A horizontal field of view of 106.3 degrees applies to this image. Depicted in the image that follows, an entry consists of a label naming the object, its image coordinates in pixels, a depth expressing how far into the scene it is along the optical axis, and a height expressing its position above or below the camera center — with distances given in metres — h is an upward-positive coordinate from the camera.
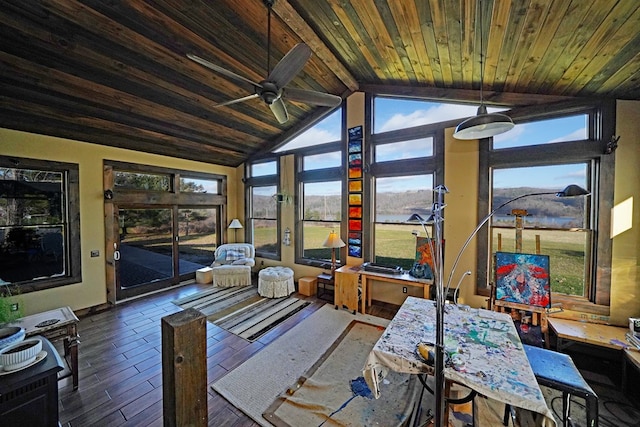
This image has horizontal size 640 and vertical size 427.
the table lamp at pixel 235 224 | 6.10 -0.40
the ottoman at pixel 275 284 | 4.57 -1.46
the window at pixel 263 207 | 5.83 +0.04
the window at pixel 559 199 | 2.91 +0.14
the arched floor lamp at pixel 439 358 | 1.45 -0.90
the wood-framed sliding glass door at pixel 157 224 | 4.34 -0.33
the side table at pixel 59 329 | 2.22 -1.13
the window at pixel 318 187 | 4.94 +0.48
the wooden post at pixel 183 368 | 0.85 -0.59
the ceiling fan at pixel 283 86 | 2.06 +1.25
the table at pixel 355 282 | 3.78 -1.24
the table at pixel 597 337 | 2.34 -1.37
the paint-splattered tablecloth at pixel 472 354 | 1.38 -1.03
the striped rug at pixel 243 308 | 3.50 -1.71
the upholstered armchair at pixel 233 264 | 5.18 -1.26
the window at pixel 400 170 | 3.98 +0.68
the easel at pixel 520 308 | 2.83 -1.22
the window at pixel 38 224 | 3.35 -0.23
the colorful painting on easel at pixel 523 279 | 2.87 -0.87
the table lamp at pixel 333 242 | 4.36 -0.62
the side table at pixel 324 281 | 4.65 -1.43
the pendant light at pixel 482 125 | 1.72 +0.65
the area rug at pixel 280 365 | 2.21 -1.75
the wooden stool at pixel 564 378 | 1.61 -1.24
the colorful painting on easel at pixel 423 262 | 3.67 -0.84
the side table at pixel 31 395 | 1.44 -1.18
